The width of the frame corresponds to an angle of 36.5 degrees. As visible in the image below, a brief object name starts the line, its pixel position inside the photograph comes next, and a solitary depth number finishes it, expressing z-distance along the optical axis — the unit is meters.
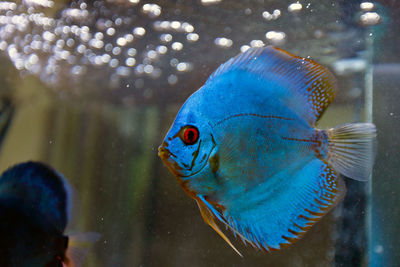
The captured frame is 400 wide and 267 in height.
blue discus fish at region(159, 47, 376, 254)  0.36
